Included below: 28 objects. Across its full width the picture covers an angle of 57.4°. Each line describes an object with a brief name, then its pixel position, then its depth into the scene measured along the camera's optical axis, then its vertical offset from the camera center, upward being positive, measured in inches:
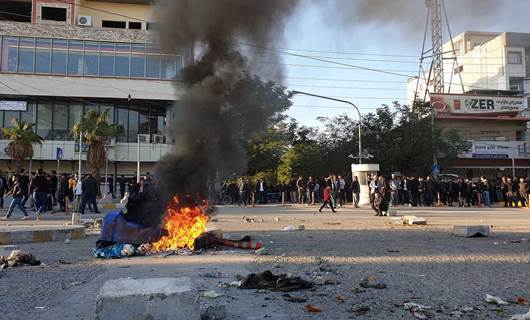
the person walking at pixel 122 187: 1186.8 +5.4
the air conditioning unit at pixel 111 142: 1590.3 +158.1
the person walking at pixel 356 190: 951.0 -1.4
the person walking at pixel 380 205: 707.4 -23.0
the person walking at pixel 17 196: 626.5 -7.9
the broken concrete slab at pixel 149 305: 147.9 -35.3
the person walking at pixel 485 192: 1080.8 -6.7
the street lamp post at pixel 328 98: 926.4 +185.0
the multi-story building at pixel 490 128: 1808.6 +238.5
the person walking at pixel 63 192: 763.7 -3.5
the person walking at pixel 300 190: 1053.8 -1.5
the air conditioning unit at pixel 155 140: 1611.7 +169.2
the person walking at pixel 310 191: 1054.4 -3.6
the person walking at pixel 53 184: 787.6 +9.9
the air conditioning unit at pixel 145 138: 1647.4 +175.7
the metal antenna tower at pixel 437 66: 2102.6 +548.3
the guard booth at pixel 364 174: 968.9 +30.5
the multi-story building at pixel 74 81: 1555.1 +355.3
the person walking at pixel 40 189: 689.6 +1.2
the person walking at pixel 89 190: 740.0 -0.4
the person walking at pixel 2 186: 767.1 +6.5
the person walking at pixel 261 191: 1096.2 -3.5
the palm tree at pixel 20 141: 1304.1 +132.1
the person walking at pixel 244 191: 1057.2 -3.3
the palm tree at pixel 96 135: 1279.5 +147.5
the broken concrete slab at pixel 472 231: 435.2 -38.4
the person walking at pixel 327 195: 765.3 -9.8
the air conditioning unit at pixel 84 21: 1620.3 +566.6
